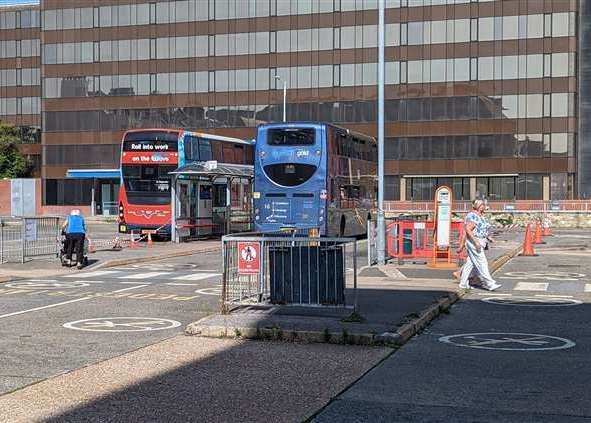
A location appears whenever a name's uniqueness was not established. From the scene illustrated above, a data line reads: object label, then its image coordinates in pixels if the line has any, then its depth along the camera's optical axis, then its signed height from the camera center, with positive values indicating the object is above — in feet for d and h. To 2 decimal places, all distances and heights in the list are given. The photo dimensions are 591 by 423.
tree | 279.28 +17.46
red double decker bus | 101.60 +3.76
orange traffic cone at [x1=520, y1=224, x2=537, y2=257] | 84.07 -4.76
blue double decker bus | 90.79 +3.14
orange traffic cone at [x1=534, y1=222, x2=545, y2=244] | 108.61 -4.74
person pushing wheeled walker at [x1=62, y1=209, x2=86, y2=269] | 65.46 -2.90
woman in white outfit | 48.14 -2.72
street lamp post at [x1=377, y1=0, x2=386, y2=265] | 64.41 +5.78
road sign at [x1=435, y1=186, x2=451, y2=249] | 64.85 -1.05
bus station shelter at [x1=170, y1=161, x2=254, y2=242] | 101.14 +0.43
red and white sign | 37.06 -2.62
